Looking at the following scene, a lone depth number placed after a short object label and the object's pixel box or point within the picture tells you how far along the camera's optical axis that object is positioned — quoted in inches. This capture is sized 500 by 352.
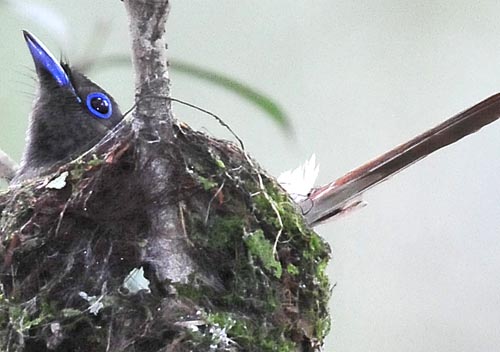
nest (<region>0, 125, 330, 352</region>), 79.3
